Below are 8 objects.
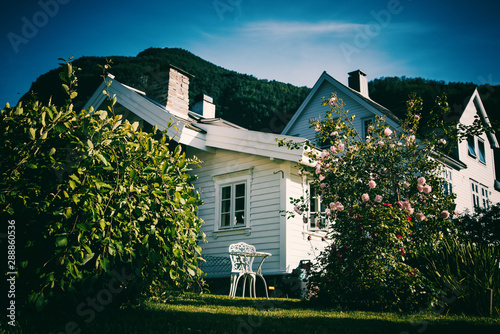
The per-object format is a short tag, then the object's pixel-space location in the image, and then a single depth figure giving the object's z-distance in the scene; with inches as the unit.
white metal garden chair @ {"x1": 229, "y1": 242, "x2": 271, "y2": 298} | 294.8
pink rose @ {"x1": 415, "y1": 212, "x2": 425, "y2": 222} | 239.0
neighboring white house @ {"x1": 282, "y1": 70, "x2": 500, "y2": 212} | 660.1
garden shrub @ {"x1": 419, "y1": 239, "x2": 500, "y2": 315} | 217.0
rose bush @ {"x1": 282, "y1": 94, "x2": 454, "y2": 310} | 225.9
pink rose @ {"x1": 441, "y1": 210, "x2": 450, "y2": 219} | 240.1
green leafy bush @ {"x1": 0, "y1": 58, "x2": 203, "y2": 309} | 129.6
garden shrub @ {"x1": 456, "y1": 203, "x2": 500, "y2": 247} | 413.1
